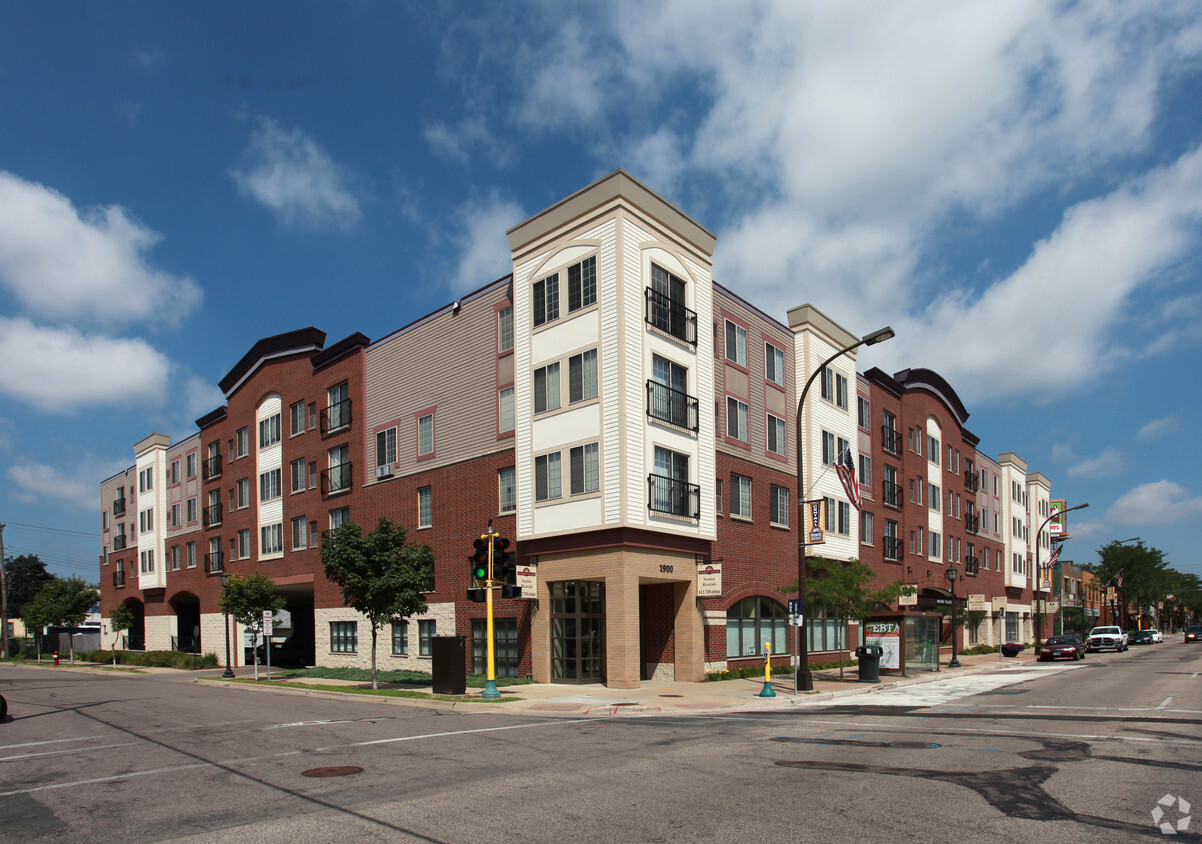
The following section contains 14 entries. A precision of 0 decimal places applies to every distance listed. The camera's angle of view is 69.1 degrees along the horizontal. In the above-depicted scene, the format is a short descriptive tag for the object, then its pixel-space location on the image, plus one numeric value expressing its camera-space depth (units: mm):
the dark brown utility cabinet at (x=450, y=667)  24391
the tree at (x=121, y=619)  59250
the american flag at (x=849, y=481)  33028
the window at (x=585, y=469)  27547
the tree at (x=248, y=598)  37281
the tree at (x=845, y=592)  29953
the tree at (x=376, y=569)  27391
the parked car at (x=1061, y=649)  49594
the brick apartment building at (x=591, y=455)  27922
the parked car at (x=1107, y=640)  61188
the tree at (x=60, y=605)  62156
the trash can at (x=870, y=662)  29656
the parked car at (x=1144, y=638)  78000
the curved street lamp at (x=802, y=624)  24891
